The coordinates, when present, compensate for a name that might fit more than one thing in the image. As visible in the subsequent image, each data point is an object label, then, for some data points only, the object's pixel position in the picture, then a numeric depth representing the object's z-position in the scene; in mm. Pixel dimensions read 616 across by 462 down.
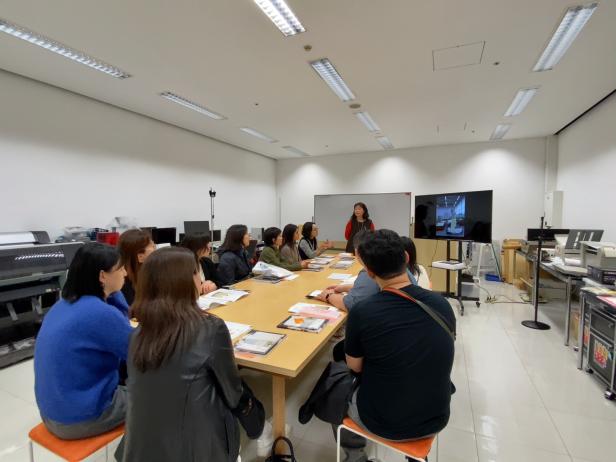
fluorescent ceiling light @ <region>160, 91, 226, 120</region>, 4372
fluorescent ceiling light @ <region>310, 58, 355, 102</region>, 3461
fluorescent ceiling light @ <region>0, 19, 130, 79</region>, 2787
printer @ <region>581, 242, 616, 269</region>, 2643
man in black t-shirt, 1127
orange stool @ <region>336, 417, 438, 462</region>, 1171
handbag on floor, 1562
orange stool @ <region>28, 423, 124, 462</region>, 1140
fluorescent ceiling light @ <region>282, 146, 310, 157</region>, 7586
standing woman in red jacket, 4828
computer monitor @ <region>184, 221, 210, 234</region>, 5793
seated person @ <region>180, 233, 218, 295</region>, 2569
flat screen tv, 3986
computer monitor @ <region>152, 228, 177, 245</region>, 5084
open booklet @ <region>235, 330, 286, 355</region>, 1430
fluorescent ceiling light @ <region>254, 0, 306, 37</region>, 2505
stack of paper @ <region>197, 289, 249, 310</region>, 2156
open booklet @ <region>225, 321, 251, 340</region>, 1604
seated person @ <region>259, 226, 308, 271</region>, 3436
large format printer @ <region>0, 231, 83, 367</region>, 2896
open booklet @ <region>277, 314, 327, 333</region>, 1678
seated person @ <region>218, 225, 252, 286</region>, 3023
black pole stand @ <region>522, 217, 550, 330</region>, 3634
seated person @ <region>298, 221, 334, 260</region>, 4324
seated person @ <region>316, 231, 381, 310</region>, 1868
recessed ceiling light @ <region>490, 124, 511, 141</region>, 5794
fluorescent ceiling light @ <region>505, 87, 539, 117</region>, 4211
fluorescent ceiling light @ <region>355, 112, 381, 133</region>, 5203
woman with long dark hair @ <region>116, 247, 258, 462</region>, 967
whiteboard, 6652
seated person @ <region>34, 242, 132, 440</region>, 1150
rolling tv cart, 4090
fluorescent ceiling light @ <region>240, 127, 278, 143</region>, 6054
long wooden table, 1335
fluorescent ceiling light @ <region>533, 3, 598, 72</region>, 2588
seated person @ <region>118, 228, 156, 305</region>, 2041
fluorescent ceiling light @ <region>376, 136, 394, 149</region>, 6727
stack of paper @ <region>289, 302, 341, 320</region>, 1895
